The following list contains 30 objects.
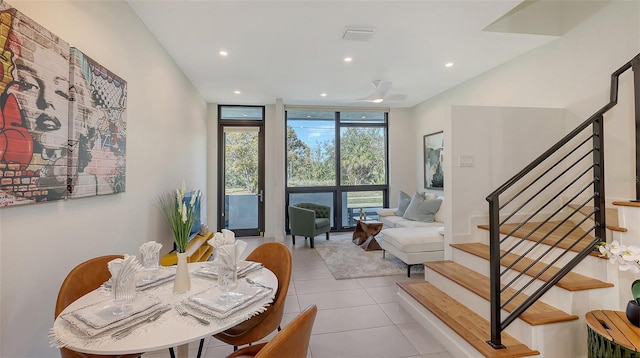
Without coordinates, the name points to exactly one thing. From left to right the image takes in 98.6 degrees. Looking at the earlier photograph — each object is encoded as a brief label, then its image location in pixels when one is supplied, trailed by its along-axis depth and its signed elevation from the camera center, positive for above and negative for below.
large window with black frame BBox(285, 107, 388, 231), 6.57 +0.49
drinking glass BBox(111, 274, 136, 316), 1.27 -0.53
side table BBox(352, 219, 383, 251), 5.07 -1.02
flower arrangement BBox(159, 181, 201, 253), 2.38 -0.39
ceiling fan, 4.26 +1.40
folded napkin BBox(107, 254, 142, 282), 1.25 -0.40
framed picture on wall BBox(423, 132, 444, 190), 5.71 +0.44
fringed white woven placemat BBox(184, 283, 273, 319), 1.27 -0.60
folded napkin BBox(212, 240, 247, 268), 1.48 -0.41
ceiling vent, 2.99 +1.64
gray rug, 3.93 -1.30
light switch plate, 3.11 +0.22
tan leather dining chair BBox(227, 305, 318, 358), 0.96 -0.58
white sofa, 3.75 -0.89
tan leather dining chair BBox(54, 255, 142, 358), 1.39 -0.59
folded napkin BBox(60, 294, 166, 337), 1.13 -0.60
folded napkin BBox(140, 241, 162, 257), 1.62 -0.40
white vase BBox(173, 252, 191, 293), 1.50 -0.54
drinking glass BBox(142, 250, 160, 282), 1.63 -0.51
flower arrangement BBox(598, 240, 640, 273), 1.71 -0.48
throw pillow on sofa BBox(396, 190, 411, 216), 5.76 -0.46
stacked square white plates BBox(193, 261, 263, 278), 1.76 -0.60
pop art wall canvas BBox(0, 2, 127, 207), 1.32 +0.37
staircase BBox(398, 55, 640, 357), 1.90 -0.92
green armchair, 5.31 -0.85
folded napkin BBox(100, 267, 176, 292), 1.55 -0.59
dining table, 1.07 -0.62
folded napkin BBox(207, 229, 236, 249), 1.70 -0.37
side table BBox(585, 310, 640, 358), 1.48 -0.88
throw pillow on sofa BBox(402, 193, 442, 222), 5.17 -0.55
